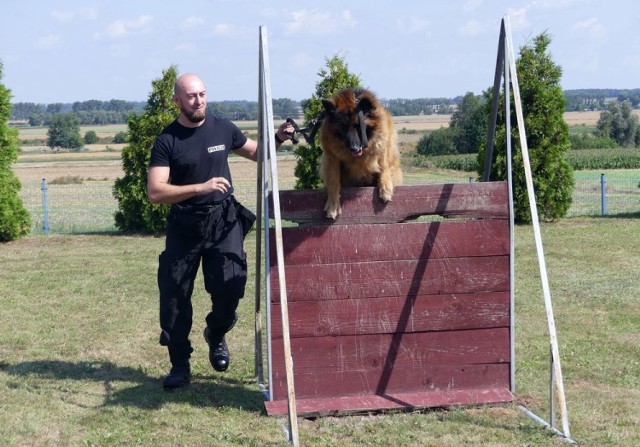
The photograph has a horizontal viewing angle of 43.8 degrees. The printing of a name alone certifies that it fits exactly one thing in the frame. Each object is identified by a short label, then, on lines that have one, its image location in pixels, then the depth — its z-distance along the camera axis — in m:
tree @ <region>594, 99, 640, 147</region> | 62.69
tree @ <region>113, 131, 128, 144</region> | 73.61
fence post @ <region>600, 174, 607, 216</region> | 19.58
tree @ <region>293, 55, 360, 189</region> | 15.16
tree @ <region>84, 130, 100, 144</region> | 81.70
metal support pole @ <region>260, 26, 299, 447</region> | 4.93
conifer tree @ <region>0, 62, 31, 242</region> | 15.56
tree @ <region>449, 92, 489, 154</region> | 38.77
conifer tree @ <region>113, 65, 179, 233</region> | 16.42
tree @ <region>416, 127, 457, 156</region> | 44.59
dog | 5.63
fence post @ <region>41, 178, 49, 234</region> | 18.23
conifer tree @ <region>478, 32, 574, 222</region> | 16.27
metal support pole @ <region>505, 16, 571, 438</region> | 5.02
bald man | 5.72
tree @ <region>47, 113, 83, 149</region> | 75.56
